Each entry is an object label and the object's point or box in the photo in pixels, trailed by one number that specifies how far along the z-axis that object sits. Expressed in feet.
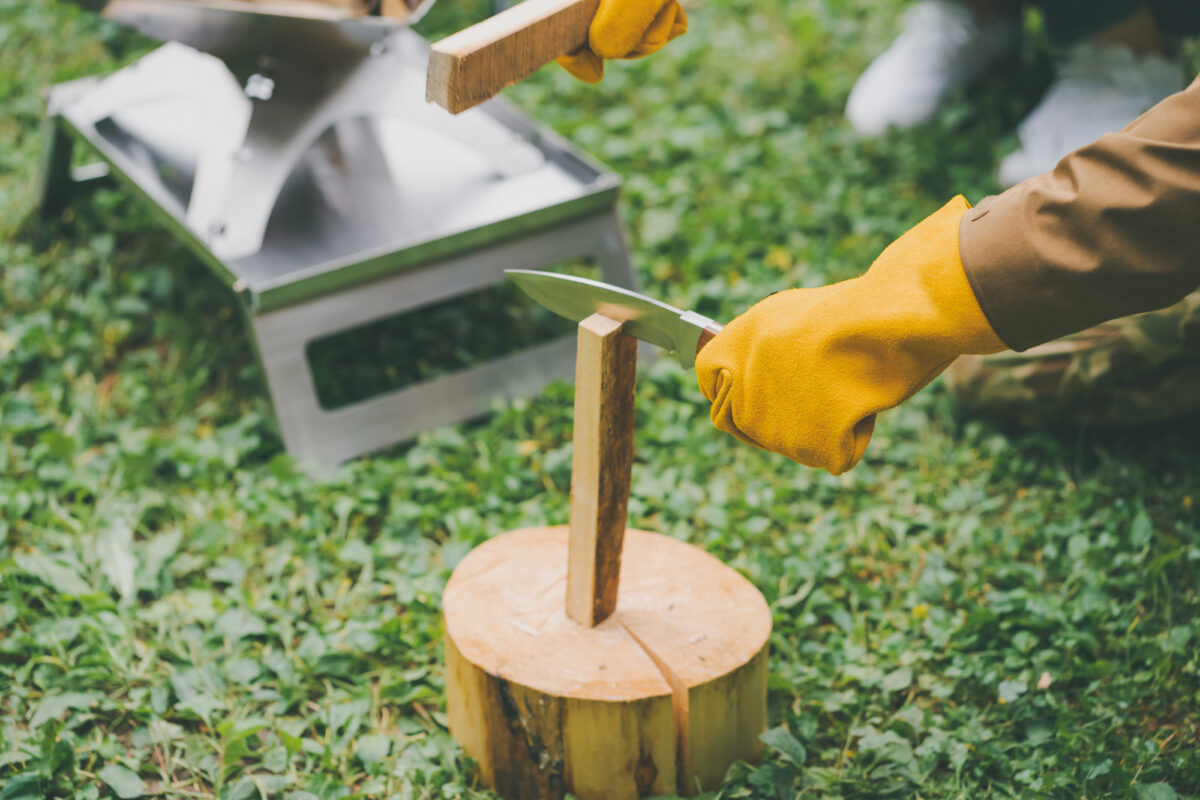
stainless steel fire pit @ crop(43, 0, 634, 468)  5.49
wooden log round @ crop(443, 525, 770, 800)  4.62
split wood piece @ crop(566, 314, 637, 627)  4.53
